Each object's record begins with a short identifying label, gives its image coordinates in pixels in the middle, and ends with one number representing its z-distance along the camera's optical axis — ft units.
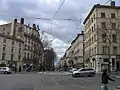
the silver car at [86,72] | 64.63
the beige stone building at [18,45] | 120.06
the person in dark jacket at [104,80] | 16.33
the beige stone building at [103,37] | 98.13
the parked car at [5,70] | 84.94
